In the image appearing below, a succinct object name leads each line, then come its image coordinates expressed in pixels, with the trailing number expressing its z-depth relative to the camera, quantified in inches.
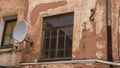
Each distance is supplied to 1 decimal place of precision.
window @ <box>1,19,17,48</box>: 464.1
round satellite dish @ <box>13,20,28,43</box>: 390.9
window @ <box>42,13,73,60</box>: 380.2
